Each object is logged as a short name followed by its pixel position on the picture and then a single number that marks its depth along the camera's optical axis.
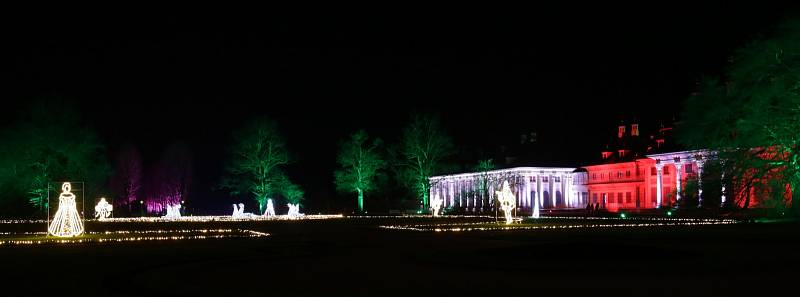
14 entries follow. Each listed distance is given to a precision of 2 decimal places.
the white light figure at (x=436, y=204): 65.12
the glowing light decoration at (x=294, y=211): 68.46
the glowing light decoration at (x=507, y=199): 45.06
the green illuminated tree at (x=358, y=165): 82.12
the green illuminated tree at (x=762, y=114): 39.72
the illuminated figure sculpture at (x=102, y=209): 61.77
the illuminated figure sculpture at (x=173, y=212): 67.25
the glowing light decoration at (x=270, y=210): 68.88
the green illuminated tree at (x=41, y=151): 63.53
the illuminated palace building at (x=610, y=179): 91.31
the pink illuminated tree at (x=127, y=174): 103.44
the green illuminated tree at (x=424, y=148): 80.75
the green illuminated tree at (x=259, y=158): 78.94
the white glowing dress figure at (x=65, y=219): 32.97
